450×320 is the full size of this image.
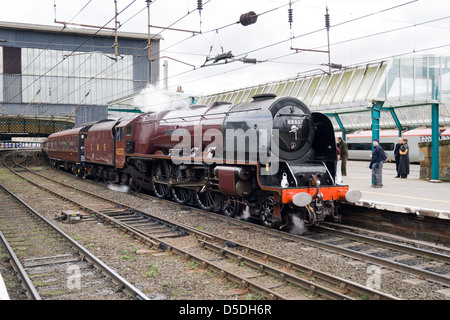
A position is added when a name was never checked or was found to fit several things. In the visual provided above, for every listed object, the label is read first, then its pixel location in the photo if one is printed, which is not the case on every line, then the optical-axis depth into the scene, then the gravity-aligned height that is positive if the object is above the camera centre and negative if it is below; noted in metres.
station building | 37.81 +8.12
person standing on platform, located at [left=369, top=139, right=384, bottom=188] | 11.26 -0.26
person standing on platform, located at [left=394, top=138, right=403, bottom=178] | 14.05 +0.04
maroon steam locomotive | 8.37 -0.14
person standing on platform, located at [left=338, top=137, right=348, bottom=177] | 14.58 +0.17
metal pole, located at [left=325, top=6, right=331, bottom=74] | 14.65 +5.11
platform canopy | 12.87 +2.42
